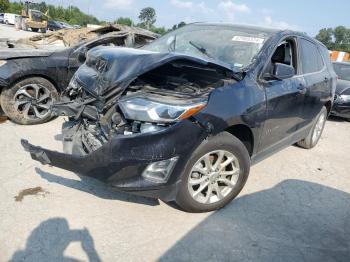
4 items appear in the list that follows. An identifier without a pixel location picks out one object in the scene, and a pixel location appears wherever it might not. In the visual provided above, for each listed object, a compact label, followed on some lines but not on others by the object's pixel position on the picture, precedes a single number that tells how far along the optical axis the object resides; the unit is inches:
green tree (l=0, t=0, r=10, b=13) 2695.1
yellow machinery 1700.3
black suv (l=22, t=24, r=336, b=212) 107.0
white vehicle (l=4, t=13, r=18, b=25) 2188.9
